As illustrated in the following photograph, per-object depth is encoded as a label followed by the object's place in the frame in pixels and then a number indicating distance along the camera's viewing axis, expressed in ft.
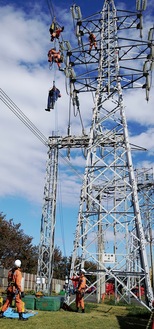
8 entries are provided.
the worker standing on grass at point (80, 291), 39.09
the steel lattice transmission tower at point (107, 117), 39.88
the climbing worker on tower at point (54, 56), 49.44
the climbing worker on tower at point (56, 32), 48.80
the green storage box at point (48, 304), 38.91
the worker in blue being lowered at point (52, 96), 54.68
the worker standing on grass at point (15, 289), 30.89
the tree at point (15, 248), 137.49
